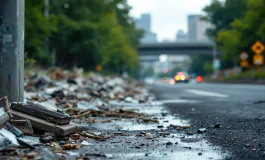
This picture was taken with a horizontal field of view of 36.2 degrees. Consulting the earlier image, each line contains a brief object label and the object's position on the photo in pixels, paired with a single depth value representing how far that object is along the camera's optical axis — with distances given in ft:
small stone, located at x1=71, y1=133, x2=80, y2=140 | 14.42
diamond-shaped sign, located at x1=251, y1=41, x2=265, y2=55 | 110.52
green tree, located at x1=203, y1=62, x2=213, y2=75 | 262.06
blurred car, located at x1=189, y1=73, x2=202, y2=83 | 211.16
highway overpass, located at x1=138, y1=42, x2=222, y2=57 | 287.48
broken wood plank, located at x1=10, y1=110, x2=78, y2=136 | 14.37
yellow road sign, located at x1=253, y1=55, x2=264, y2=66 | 108.78
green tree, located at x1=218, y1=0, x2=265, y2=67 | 107.04
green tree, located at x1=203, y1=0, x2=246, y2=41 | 202.80
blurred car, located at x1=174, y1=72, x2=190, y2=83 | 173.58
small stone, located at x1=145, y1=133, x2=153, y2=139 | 14.82
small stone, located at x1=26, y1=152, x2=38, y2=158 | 10.89
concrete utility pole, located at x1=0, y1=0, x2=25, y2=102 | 16.90
